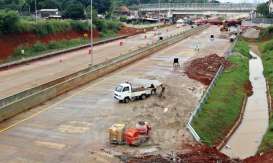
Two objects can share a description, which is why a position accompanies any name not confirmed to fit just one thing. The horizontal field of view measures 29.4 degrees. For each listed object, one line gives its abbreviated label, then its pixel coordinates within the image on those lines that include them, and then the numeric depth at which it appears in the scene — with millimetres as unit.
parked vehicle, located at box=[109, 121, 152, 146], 31031
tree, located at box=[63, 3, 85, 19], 133875
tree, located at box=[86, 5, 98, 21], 122088
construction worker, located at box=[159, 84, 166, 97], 46862
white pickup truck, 43562
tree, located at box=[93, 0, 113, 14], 174475
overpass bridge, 167000
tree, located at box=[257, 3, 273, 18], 158250
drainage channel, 35969
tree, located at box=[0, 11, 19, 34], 78812
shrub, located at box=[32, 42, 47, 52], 81188
